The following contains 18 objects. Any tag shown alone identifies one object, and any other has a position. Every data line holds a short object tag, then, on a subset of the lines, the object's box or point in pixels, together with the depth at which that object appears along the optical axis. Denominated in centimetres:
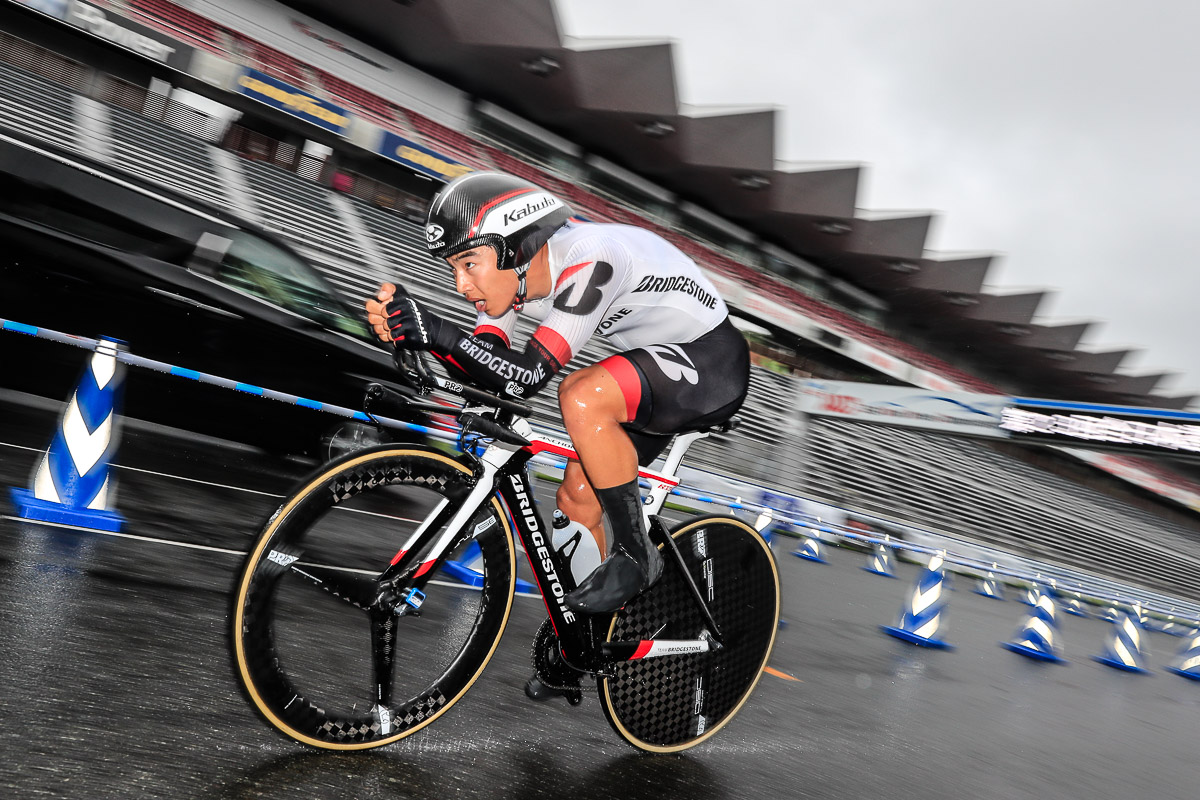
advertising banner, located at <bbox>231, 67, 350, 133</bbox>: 2003
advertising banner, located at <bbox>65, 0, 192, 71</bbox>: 1844
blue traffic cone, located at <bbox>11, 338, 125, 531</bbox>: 404
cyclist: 234
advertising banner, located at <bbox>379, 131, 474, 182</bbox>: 2214
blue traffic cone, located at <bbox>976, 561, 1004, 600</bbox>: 1427
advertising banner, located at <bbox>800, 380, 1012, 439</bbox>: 1984
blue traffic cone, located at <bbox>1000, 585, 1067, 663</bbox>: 850
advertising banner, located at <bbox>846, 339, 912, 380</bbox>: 3397
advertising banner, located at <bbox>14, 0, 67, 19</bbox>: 1780
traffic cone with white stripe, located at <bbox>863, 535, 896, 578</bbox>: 1273
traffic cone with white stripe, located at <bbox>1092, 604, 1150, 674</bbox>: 952
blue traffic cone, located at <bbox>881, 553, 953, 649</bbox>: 743
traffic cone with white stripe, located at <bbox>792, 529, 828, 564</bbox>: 1206
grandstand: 1747
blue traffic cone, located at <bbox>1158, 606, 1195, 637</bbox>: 1759
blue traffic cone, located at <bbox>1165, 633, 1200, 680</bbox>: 1025
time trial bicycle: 225
